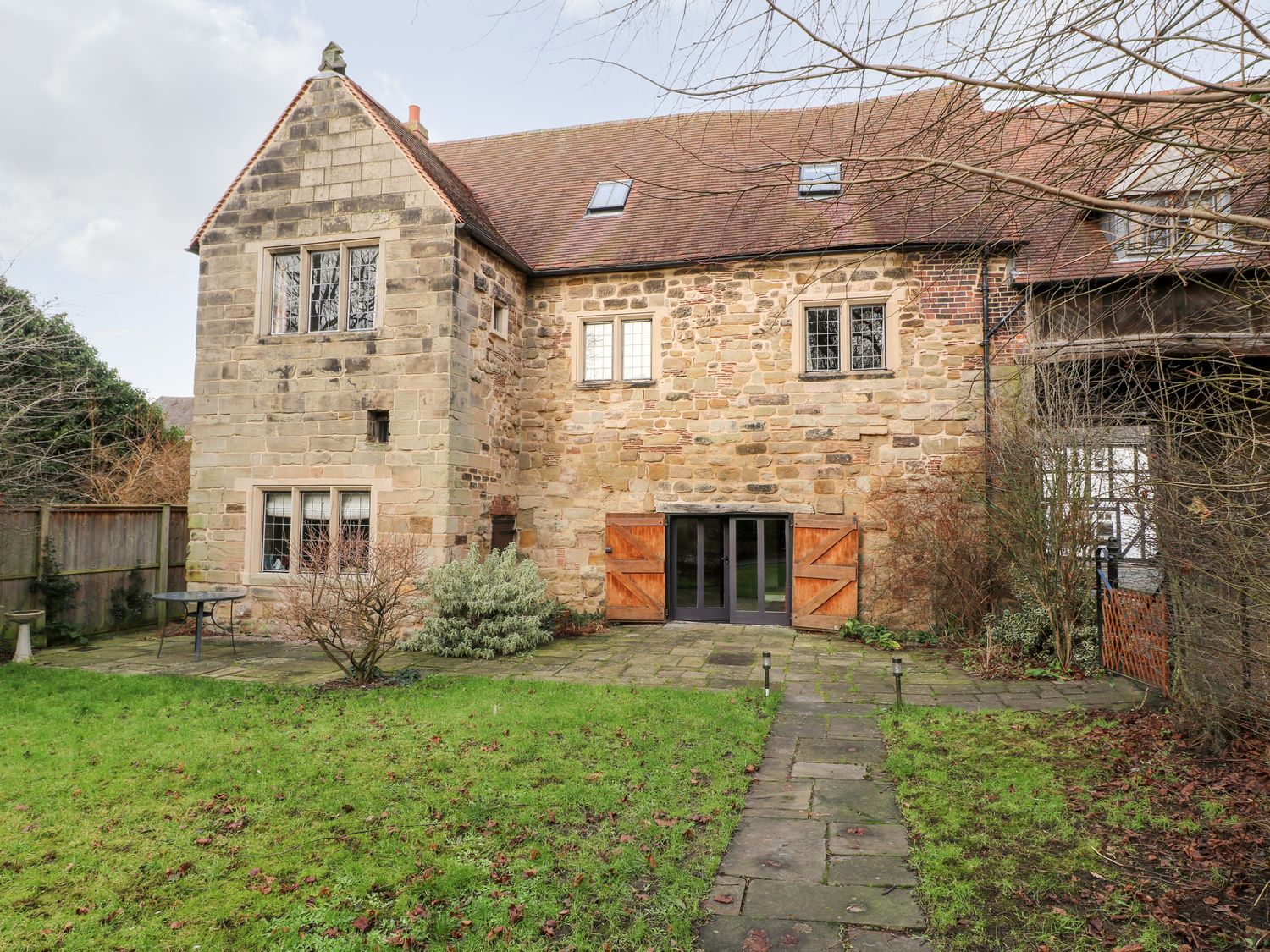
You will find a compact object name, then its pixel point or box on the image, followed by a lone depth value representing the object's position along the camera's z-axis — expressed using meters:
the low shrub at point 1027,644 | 8.16
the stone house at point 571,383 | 10.59
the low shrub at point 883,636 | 10.23
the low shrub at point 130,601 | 11.18
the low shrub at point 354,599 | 7.82
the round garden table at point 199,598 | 9.09
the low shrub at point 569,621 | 11.23
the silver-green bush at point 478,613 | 9.59
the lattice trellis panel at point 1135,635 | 6.44
